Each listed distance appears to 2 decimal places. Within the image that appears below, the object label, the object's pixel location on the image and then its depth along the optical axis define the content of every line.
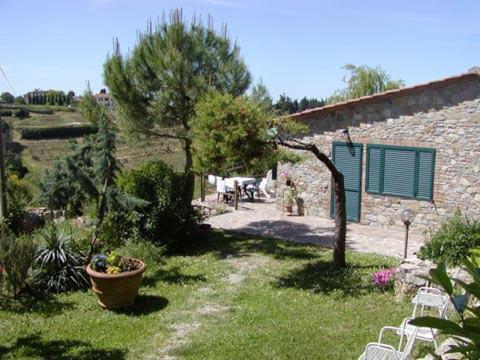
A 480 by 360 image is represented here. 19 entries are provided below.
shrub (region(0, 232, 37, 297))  8.54
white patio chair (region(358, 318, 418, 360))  4.85
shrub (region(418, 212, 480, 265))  8.00
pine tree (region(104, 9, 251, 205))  13.27
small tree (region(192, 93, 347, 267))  8.77
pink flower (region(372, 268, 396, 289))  8.80
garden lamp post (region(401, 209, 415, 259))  9.37
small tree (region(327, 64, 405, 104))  25.92
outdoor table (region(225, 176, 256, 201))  16.80
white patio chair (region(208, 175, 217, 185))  19.35
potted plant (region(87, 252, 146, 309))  8.17
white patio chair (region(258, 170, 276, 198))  18.14
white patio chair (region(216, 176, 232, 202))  16.84
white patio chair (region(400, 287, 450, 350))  5.59
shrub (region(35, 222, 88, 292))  9.21
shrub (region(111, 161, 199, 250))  11.41
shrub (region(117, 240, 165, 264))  10.59
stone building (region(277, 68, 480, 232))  11.87
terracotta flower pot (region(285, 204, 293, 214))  14.86
